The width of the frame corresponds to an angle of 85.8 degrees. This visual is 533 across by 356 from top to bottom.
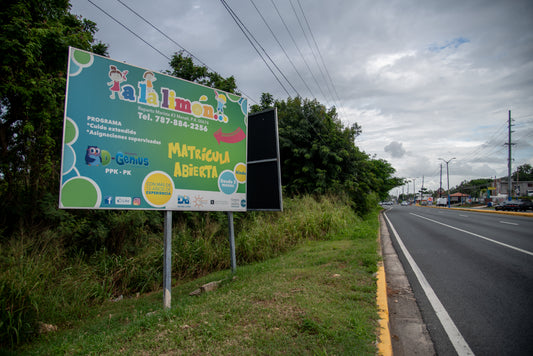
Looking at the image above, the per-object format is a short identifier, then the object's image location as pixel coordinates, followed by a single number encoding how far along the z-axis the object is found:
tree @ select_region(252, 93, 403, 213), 16.14
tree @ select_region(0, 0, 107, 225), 6.03
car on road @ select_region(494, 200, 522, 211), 30.67
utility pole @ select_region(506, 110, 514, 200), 37.00
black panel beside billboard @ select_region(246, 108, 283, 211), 6.13
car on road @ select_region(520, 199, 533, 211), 30.14
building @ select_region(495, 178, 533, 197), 81.31
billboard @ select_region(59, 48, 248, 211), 3.89
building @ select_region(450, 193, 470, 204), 78.14
